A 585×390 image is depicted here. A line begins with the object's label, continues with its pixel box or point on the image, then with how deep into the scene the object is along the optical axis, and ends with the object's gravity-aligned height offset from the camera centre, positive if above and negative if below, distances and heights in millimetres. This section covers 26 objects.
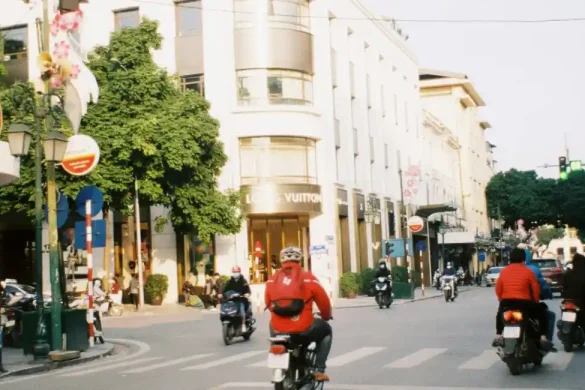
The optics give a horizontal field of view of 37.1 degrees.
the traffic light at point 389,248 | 40125 +796
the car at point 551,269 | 34688 -472
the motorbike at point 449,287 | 35750 -1006
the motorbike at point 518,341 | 11055 -1051
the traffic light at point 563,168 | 32131 +3310
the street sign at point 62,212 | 17281 +1355
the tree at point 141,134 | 33281 +5493
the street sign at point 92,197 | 18250 +1713
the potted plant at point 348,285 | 41375 -851
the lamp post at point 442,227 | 61156 +2654
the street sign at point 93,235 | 18531 +939
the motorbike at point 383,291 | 31969 -933
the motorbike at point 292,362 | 8391 -916
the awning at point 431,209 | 56438 +3576
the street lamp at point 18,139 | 16109 +2634
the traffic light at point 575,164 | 31472 +3348
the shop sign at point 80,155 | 17344 +2477
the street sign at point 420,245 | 45759 +969
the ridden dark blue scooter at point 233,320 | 18641 -1028
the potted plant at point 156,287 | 38250 -509
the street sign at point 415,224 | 43656 +1989
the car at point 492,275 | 59750 -1009
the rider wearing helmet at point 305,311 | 8773 -428
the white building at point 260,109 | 39406 +7390
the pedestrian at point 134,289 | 36719 -505
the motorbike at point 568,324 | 13624 -1049
